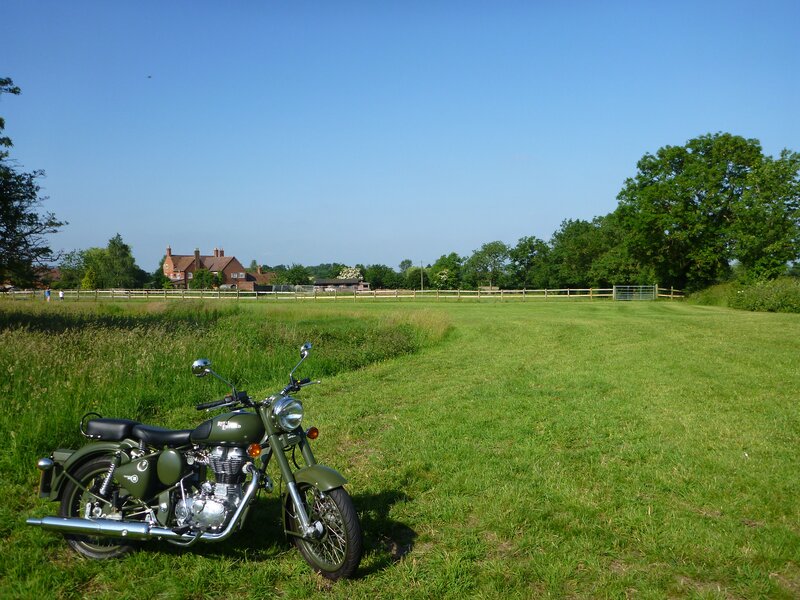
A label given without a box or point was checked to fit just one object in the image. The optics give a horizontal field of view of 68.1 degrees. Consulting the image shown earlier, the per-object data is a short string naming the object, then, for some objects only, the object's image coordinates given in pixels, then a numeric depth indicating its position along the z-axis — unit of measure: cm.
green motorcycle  370
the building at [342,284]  12650
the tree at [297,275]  11600
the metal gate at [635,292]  5038
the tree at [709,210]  4412
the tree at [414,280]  12044
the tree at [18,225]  1827
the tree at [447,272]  11108
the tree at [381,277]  12925
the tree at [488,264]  10750
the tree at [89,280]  8206
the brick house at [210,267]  11456
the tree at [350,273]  13288
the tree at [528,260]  9815
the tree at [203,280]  9800
